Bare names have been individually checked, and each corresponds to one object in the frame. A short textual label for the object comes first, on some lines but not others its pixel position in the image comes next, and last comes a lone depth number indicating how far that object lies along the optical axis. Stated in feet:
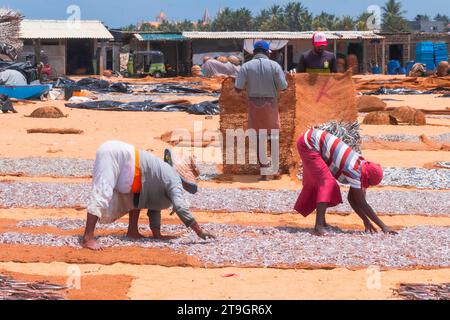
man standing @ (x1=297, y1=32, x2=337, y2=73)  42.88
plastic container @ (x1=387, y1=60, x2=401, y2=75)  172.01
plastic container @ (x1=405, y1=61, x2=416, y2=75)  167.02
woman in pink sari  28.71
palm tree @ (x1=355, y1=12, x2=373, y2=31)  270.34
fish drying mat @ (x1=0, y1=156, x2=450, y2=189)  40.93
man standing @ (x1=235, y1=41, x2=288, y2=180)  40.60
